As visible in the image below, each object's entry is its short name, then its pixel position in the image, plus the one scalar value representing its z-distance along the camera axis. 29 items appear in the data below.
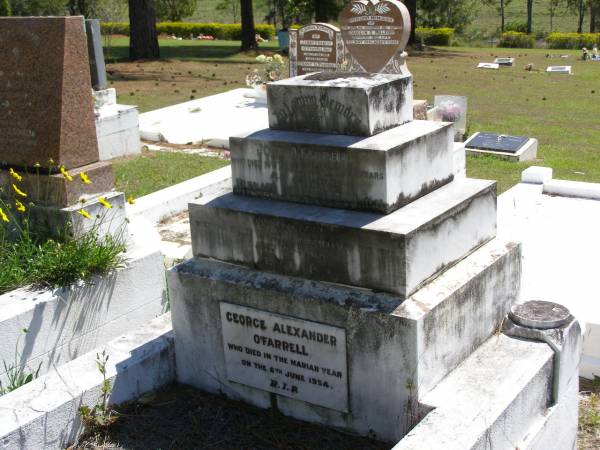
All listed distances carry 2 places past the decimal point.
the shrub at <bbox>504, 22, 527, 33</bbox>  53.60
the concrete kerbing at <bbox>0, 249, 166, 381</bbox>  4.96
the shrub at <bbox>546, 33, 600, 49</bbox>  37.66
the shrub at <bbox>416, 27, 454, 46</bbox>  39.88
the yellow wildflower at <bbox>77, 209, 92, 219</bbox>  5.31
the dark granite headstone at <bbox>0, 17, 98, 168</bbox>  5.62
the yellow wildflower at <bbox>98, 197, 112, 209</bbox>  5.34
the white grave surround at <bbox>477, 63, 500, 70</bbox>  23.78
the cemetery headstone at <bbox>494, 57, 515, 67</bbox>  24.94
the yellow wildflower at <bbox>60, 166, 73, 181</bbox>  5.55
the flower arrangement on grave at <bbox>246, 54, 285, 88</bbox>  15.35
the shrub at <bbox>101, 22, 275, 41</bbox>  42.93
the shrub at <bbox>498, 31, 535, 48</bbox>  39.56
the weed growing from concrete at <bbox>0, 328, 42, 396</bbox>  4.64
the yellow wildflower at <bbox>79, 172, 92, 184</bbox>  5.41
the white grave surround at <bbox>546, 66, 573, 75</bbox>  22.86
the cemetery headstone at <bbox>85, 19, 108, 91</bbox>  11.98
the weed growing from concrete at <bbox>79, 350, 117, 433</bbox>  4.02
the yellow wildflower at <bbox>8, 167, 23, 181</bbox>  5.52
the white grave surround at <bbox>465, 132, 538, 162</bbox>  11.04
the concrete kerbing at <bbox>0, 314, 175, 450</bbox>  3.75
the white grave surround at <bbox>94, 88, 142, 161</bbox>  11.17
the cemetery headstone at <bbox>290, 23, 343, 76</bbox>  13.84
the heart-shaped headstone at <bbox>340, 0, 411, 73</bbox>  11.47
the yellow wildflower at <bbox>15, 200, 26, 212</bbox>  5.33
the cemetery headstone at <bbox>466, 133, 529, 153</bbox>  11.23
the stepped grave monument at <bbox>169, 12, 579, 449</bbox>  3.75
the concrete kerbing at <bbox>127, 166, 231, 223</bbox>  8.15
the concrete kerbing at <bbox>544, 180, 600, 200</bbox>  8.73
